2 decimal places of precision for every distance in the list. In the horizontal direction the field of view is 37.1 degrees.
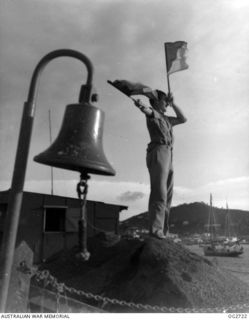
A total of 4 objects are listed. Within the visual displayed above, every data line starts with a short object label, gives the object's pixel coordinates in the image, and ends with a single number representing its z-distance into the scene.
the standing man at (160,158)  5.75
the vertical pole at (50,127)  4.91
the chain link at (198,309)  3.62
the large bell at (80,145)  2.65
